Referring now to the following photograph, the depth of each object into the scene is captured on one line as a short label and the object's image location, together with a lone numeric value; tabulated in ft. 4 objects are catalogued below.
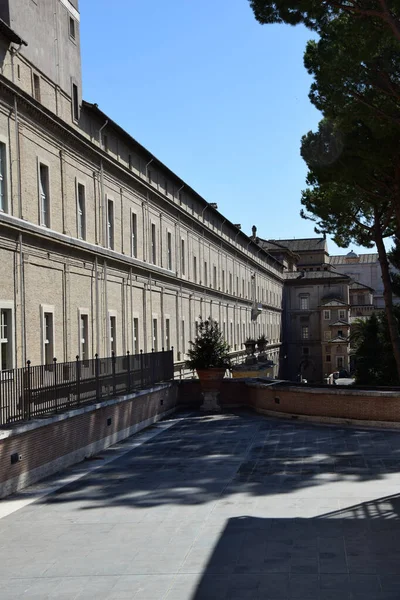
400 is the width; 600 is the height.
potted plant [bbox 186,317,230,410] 81.30
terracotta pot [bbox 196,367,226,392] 81.25
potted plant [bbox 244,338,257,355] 139.23
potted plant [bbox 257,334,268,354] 140.24
